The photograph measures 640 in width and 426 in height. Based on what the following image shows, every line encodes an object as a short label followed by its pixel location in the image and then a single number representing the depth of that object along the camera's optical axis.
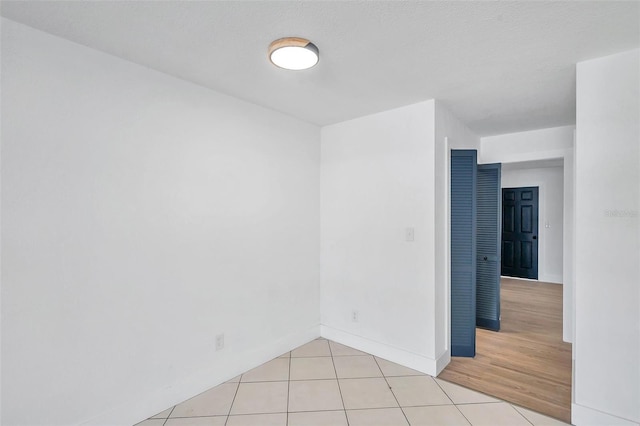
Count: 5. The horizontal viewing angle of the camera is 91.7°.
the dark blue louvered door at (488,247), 3.70
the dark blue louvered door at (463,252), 3.03
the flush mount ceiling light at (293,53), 1.76
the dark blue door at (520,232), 6.38
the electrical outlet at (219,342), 2.54
